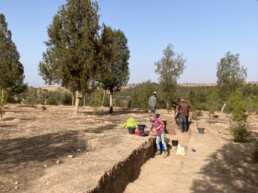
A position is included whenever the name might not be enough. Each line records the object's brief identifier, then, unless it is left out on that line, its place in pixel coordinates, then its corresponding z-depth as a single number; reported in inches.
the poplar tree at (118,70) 812.4
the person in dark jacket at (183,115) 458.7
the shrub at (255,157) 332.8
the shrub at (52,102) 1394.6
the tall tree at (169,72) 1113.3
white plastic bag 369.7
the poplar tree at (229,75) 1172.4
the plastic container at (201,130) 486.2
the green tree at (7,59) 861.4
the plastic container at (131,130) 393.7
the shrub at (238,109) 508.1
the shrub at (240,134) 461.7
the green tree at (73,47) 620.0
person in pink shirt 358.3
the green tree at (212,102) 708.6
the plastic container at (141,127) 400.0
